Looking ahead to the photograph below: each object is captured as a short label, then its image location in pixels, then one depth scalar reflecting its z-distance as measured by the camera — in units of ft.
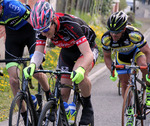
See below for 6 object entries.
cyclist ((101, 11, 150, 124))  37.52
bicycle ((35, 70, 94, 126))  27.43
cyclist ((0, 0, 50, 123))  36.88
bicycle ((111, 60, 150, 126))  35.99
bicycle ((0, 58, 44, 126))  29.81
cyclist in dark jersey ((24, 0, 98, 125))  28.50
